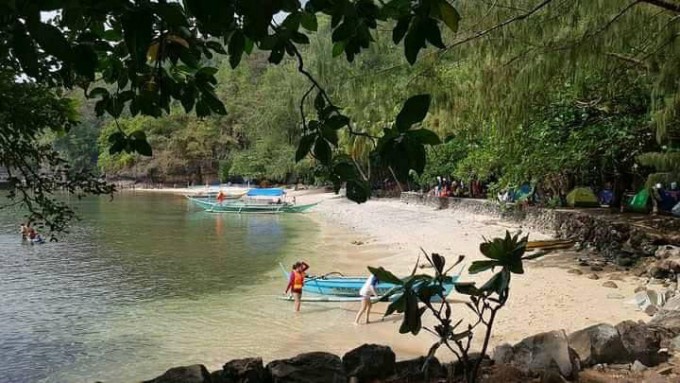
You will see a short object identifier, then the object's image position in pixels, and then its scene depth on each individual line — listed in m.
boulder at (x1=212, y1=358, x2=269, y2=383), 4.28
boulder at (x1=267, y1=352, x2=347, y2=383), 4.23
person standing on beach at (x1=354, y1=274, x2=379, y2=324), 9.60
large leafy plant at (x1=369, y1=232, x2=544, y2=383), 1.81
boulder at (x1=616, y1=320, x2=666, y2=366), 4.96
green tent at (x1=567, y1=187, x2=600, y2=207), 16.86
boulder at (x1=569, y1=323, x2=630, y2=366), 4.95
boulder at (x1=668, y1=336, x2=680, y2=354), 5.26
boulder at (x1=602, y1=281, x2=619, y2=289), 9.93
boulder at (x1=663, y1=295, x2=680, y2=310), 6.83
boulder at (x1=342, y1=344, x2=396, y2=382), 4.40
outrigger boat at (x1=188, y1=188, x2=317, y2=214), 34.22
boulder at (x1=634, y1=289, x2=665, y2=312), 8.13
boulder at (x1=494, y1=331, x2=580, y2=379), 4.54
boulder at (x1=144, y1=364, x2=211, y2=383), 4.05
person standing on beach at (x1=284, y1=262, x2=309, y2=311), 10.80
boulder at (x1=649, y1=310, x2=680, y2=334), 5.91
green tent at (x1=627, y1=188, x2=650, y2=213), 14.34
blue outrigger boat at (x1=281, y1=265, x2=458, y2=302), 11.46
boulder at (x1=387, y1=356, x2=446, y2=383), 4.23
